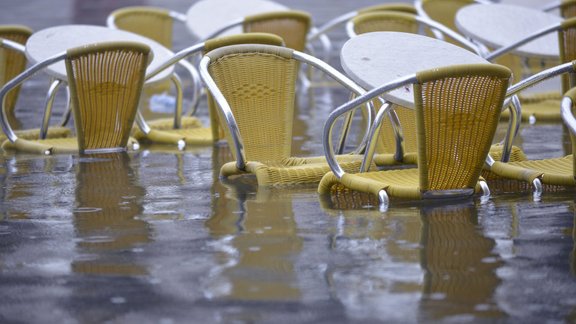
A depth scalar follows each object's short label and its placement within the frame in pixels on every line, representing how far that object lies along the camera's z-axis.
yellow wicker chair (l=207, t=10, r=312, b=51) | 19.03
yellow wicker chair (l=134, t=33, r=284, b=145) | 13.53
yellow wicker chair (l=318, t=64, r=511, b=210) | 10.06
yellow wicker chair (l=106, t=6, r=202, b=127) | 22.90
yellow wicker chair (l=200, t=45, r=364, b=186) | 12.13
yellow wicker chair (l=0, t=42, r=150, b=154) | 14.07
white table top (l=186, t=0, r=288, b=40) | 21.70
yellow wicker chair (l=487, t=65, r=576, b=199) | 11.08
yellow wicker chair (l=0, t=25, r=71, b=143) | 17.89
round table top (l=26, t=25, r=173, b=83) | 15.21
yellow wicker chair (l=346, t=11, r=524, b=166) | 12.42
